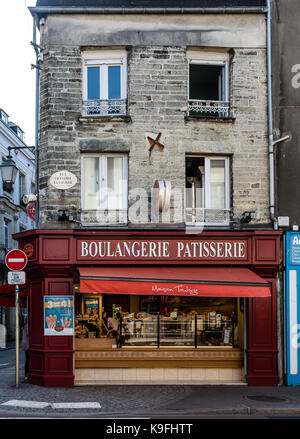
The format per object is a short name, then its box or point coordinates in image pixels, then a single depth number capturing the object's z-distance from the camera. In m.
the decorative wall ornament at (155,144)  14.40
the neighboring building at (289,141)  14.27
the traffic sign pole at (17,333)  13.26
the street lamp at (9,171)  18.52
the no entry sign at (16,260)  13.43
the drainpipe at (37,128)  14.69
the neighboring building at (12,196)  32.50
